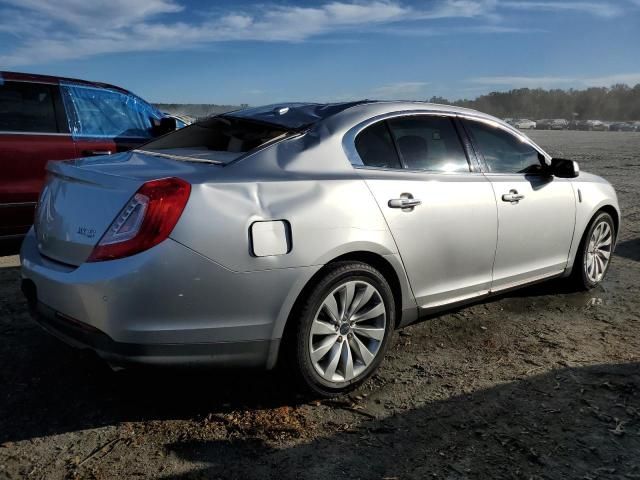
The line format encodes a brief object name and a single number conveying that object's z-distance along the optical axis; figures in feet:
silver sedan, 8.61
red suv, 18.20
